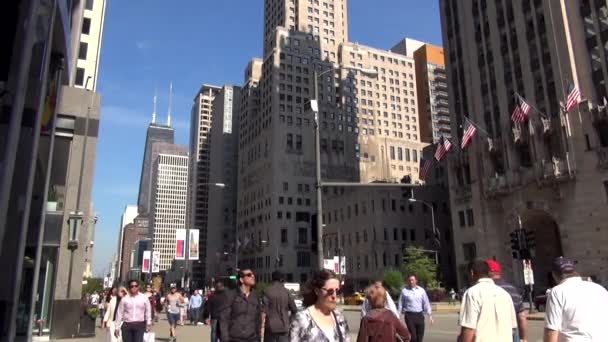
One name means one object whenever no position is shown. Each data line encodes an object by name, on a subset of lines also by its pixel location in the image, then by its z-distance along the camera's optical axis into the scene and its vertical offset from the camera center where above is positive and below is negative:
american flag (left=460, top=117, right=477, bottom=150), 37.38 +10.83
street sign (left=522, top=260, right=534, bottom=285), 30.00 +0.27
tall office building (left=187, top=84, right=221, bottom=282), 177.88 +42.00
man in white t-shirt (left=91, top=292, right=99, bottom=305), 30.67 -1.01
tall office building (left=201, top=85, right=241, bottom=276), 160.62 +36.16
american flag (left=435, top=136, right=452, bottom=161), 34.34 +8.98
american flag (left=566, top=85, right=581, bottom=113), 38.47 +13.82
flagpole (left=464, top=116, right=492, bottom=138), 57.05 +16.72
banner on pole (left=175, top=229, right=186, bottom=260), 33.81 +2.62
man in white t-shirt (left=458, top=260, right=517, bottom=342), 5.98 -0.42
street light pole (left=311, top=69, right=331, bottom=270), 14.16 +2.50
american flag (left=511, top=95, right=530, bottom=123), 38.62 +12.87
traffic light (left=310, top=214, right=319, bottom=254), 13.97 +1.32
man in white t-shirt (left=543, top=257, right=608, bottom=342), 5.30 -0.35
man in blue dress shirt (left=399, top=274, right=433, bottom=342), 11.27 -0.65
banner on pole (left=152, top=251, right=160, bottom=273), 41.75 +1.72
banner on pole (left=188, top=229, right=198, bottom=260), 32.41 +2.48
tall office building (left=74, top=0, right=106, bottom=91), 43.69 +21.62
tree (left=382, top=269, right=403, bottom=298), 46.66 +0.19
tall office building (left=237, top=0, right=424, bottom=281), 123.00 +41.37
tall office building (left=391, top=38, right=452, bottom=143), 142.25 +53.54
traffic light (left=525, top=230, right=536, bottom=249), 28.69 +2.19
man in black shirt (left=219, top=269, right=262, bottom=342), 7.78 -0.52
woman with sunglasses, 4.53 -0.32
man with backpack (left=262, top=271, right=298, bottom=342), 9.10 -0.51
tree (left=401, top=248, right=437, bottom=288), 53.28 +1.39
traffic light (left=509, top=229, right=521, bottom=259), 28.60 +2.14
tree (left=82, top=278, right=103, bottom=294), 58.13 -0.30
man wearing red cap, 7.56 -0.56
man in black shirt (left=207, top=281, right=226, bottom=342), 11.70 -0.51
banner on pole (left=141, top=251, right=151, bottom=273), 42.84 +1.81
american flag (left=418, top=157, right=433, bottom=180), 30.71 +6.99
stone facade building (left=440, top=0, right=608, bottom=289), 45.75 +14.61
